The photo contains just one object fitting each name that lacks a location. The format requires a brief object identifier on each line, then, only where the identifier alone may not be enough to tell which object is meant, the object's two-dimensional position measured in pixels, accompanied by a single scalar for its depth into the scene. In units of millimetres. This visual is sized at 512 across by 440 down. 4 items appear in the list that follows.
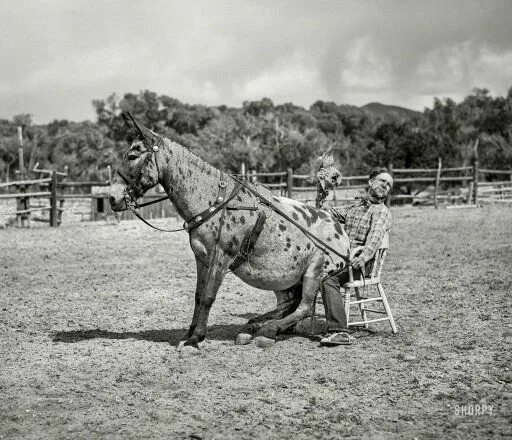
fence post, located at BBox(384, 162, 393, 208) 26317
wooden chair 6042
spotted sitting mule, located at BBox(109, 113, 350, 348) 5531
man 5789
